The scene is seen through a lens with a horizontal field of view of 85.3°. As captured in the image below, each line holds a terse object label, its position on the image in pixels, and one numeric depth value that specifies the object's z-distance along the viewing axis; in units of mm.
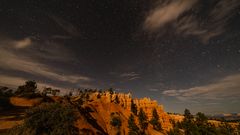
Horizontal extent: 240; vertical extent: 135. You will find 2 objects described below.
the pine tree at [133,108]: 139050
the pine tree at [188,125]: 63450
